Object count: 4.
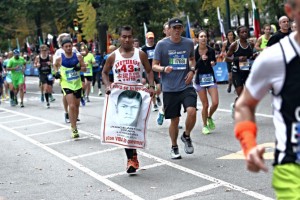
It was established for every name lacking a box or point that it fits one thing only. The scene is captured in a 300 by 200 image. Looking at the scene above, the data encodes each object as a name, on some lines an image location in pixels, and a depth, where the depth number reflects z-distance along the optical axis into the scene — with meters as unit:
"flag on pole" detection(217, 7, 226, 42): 26.44
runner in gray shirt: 9.66
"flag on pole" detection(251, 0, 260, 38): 23.26
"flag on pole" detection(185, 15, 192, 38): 25.93
